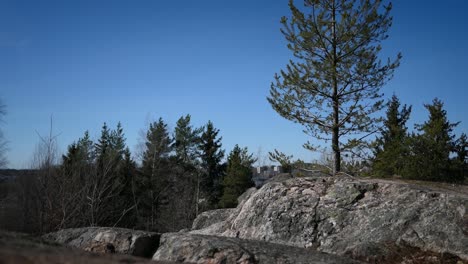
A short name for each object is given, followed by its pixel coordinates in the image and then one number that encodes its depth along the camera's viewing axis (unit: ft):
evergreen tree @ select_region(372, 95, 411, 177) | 53.42
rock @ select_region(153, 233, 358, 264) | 16.84
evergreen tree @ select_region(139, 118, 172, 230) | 114.62
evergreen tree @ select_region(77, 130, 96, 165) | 100.56
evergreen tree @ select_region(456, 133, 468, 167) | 69.31
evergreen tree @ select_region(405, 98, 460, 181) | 59.57
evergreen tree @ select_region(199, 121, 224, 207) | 120.25
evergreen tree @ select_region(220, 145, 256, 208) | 105.81
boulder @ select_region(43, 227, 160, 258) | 21.30
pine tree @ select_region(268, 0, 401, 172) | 40.27
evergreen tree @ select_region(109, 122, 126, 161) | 127.14
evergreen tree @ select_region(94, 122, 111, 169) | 115.24
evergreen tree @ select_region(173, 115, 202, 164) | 121.90
